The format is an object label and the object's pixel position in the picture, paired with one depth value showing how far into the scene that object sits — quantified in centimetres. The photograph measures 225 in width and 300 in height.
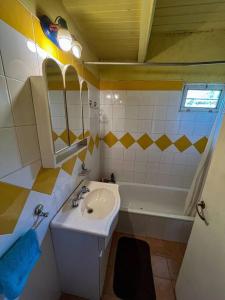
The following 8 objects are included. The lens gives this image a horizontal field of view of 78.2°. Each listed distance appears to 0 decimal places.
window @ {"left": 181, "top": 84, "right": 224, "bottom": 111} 185
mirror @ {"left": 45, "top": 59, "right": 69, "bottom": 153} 80
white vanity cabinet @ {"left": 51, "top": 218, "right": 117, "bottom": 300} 100
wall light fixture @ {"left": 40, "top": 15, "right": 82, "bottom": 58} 77
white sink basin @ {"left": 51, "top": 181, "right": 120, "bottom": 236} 95
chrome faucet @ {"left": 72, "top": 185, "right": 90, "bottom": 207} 116
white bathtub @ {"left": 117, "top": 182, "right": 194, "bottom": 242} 169
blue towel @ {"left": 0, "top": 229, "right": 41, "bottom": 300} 57
